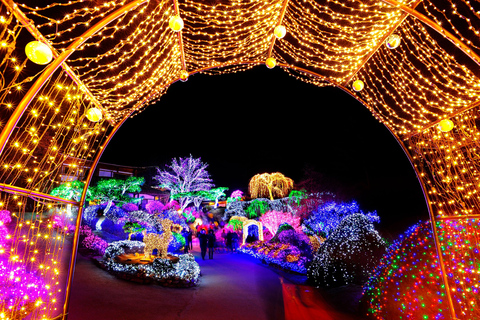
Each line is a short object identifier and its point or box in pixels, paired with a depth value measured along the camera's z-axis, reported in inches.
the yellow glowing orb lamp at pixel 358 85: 155.9
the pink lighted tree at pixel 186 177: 981.8
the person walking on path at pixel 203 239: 470.1
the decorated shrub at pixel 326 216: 568.7
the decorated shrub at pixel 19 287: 126.0
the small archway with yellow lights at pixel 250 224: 753.0
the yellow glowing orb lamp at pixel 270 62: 162.1
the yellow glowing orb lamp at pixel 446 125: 127.2
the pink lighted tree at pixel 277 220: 746.8
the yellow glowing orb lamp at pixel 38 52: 79.0
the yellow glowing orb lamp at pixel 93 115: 126.5
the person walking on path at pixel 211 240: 468.1
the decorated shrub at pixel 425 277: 132.9
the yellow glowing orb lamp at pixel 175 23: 115.6
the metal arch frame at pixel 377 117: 129.3
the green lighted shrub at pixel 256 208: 869.2
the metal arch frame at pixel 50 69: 78.3
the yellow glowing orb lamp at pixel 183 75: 165.2
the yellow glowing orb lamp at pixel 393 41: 122.1
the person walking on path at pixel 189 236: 531.5
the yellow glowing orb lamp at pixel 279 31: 137.1
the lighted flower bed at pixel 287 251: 386.5
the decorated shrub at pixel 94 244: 395.9
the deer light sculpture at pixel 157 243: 324.5
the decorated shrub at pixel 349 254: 257.9
